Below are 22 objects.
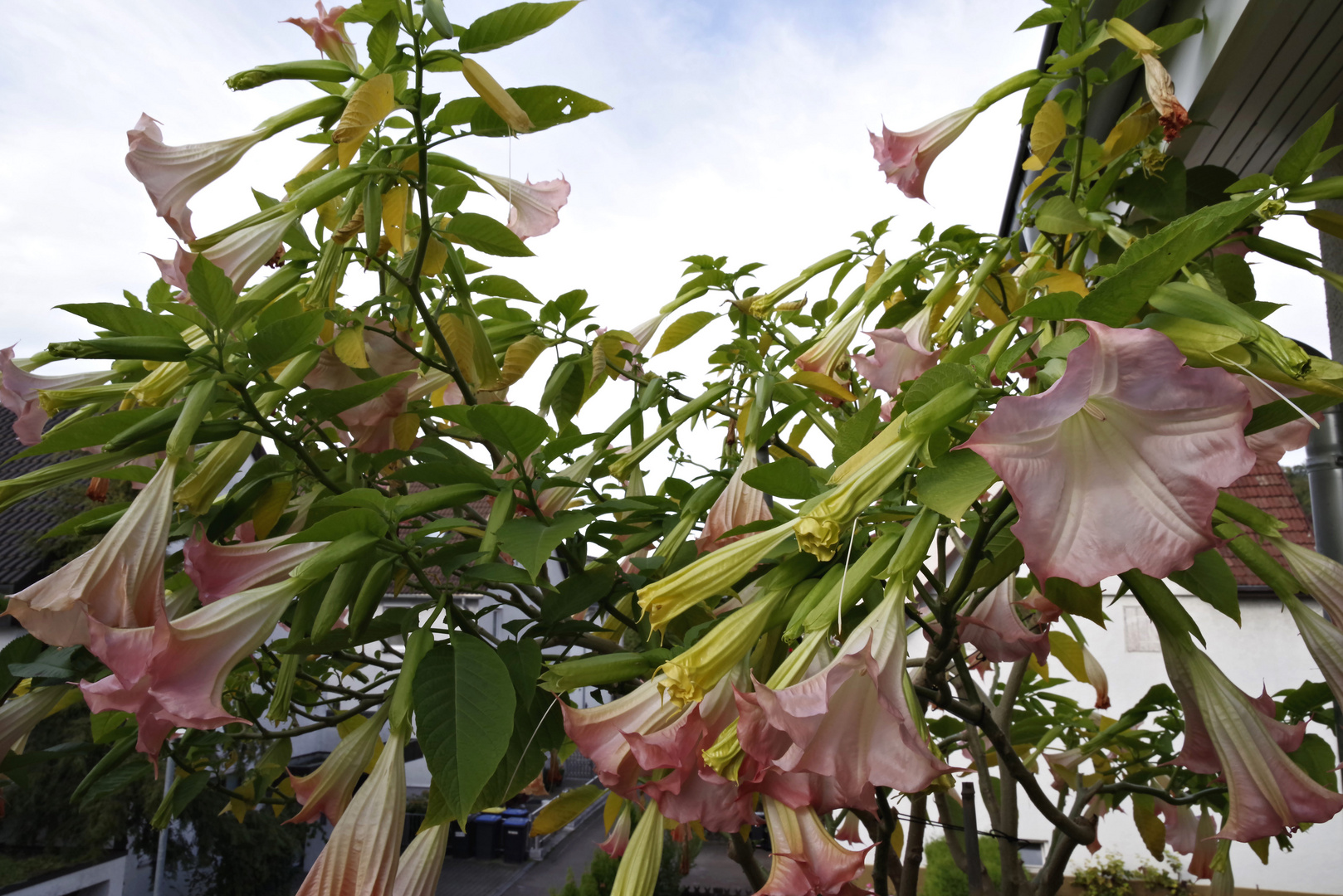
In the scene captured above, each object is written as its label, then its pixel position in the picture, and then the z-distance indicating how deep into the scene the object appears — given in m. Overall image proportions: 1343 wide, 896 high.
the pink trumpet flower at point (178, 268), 0.93
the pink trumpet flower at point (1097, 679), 1.87
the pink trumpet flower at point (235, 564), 0.75
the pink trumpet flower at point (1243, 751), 0.62
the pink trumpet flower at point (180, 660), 0.64
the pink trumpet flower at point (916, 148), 1.34
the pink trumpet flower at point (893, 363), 1.07
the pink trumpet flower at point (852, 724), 0.55
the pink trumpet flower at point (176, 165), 0.94
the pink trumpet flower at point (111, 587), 0.70
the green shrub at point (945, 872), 5.25
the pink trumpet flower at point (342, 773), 0.80
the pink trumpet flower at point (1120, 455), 0.44
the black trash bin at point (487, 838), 11.27
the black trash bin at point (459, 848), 11.25
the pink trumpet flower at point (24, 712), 0.97
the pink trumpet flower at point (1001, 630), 0.99
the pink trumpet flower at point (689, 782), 0.64
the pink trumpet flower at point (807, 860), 0.63
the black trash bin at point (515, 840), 11.30
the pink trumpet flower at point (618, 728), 0.70
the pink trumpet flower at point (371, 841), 0.65
